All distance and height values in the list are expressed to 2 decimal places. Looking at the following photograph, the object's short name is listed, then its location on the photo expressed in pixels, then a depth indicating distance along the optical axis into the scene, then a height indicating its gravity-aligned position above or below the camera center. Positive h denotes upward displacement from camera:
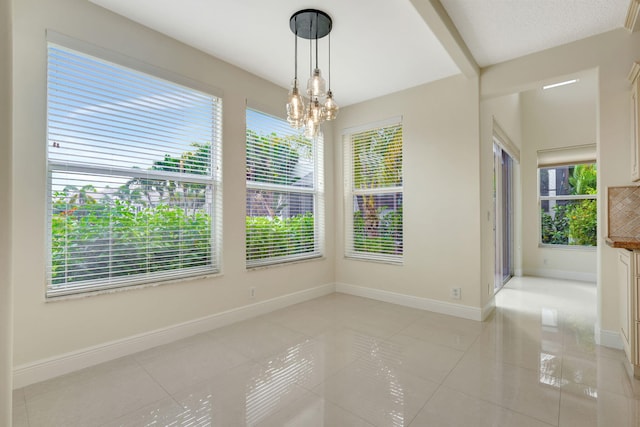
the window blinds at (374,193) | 4.02 +0.32
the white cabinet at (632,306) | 2.04 -0.65
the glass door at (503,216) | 4.70 -0.01
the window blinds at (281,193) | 3.48 +0.30
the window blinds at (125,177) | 2.18 +0.34
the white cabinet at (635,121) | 2.31 +0.76
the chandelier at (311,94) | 2.24 +0.94
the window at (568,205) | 5.14 +0.19
